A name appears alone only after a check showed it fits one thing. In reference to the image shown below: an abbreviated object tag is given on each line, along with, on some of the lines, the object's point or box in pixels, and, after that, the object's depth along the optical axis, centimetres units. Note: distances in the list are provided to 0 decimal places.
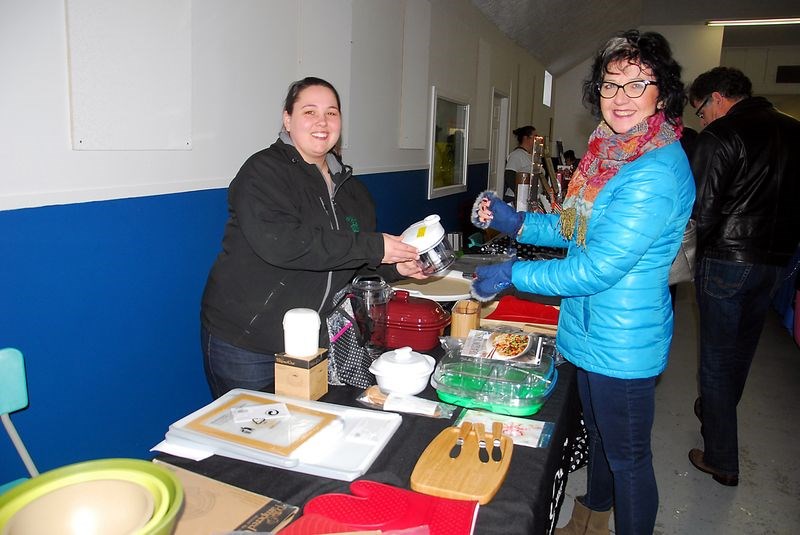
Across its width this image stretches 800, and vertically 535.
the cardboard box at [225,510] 91
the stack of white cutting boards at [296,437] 109
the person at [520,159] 596
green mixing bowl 65
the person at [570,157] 740
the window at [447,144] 487
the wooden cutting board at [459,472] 102
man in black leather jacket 241
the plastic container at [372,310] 167
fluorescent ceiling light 864
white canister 133
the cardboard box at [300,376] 135
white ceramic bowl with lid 140
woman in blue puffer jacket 135
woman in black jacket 150
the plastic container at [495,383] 136
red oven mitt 92
